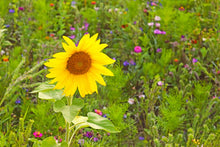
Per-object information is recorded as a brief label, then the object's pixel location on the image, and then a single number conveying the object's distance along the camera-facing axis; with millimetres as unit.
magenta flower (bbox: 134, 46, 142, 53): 3102
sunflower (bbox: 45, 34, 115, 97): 1375
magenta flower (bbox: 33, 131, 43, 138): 2102
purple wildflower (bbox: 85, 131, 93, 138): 2176
